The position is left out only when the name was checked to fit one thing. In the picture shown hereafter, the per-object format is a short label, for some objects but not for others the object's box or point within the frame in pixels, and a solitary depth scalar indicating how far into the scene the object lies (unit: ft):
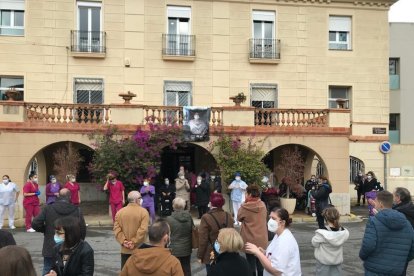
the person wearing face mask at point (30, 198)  48.85
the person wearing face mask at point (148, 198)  50.14
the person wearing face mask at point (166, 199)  56.24
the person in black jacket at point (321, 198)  42.37
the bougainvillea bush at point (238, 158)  57.57
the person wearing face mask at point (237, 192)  54.13
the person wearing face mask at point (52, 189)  50.07
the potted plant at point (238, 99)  61.57
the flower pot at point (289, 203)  60.23
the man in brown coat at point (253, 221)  24.71
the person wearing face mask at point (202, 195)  54.49
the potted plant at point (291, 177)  59.93
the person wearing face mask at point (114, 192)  50.62
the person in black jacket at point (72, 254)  15.06
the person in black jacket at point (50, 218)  22.34
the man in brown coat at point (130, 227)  22.98
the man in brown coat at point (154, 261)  13.76
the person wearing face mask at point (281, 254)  17.30
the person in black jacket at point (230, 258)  14.70
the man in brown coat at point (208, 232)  22.62
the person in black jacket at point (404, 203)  22.44
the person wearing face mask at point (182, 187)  55.88
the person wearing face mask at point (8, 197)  49.34
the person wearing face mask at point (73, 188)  48.92
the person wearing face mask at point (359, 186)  71.05
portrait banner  59.82
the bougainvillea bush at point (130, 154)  55.21
